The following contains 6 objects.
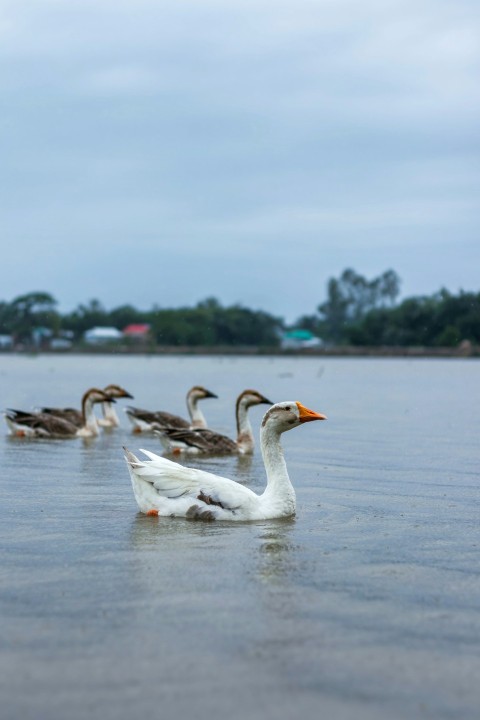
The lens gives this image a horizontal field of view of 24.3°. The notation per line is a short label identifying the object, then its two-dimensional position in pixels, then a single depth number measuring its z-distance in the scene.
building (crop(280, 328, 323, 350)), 163.50
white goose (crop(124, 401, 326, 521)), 9.62
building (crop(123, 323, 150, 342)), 165.38
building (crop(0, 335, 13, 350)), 158.50
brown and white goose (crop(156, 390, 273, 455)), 16.92
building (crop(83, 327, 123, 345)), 164.12
